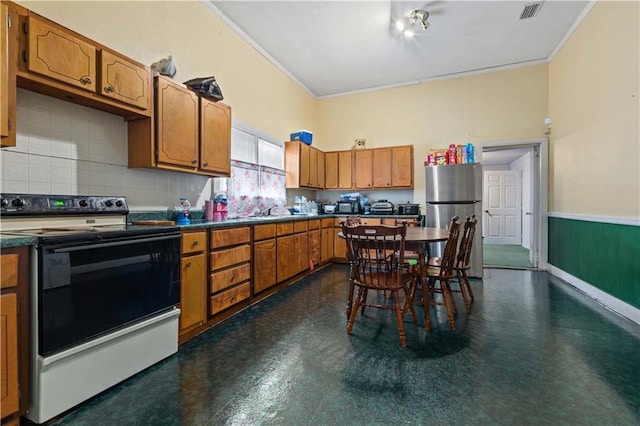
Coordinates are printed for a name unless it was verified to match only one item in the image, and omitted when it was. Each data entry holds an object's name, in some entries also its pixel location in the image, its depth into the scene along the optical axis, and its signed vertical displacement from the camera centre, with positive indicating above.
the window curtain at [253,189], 3.80 +0.35
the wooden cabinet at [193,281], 2.26 -0.55
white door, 8.11 +0.15
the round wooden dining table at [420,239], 2.46 -0.22
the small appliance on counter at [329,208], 5.58 +0.09
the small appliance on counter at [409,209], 5.03 +0.06
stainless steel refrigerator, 4.27 +0.24
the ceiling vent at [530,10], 3.35 +2.38
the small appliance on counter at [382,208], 5.08 +0.08
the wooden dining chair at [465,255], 2.92 -0.43
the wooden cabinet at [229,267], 2.56 -0.51
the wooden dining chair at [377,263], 2.23 -0.42
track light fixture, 3.41 +2.32
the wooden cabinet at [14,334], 1.30 -0.55
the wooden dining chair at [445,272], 2.53 -0.56
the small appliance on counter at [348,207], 5.38 +0.11
